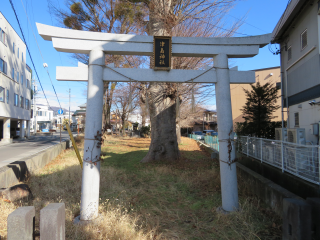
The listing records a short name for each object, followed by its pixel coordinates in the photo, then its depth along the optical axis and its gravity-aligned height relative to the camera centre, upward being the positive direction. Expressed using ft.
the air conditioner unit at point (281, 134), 25.11 -0.39
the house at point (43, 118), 207.87 +12.72
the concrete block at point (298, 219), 9.55 -3.76
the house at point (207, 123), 166.96 +5.59
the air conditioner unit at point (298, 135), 21.27 -0.44
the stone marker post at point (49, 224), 8.70 -3.53
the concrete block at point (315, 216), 9.91 -3.74
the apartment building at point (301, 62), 27.09 +9.44
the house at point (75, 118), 219.32 +12.64
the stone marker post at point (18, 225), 8.29 -3.43
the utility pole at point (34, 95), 125.88 +20.20
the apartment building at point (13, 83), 69.77 +17.10
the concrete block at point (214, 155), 37.40 -4.00
